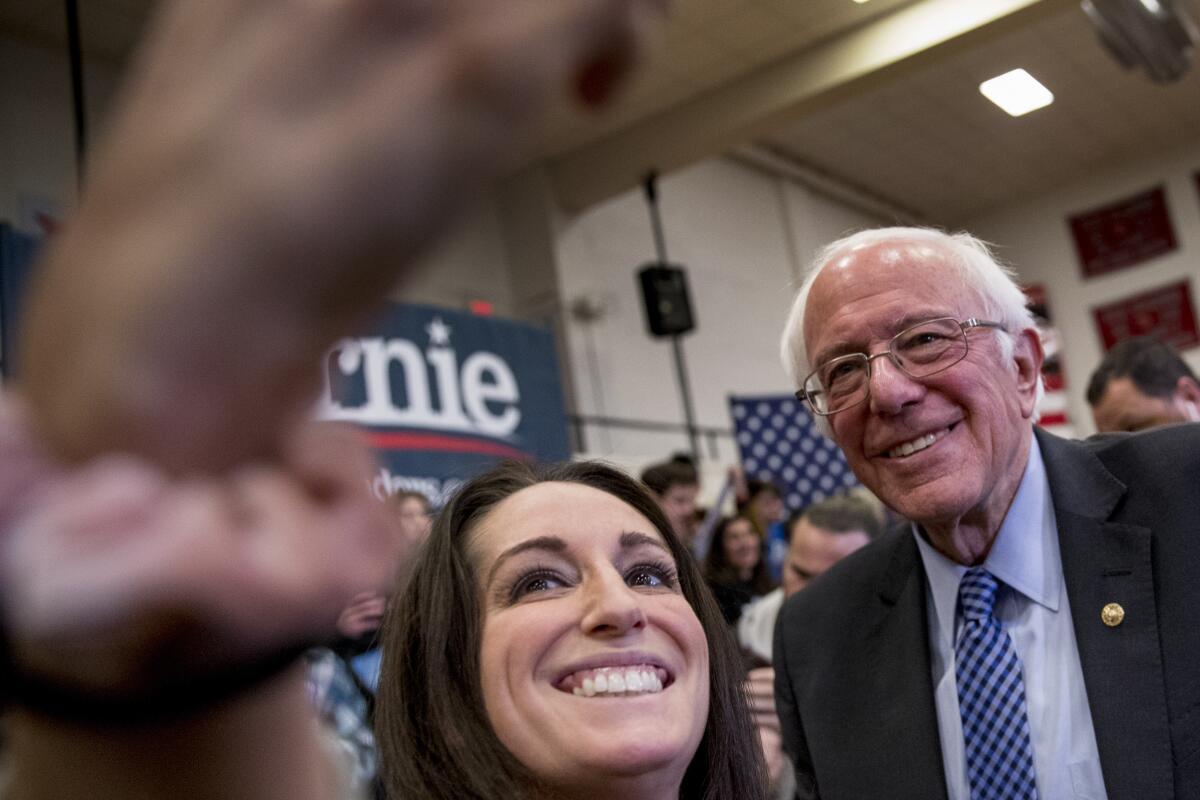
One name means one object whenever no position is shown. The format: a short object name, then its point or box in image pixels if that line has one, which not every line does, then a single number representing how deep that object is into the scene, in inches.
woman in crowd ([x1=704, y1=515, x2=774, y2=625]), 178.9
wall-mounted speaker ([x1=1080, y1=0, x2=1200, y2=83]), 223.0
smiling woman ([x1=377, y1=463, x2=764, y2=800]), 51.3
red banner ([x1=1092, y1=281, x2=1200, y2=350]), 431.5
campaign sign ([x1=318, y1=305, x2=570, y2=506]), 213.6
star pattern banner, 284.5
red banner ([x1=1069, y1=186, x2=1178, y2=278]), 428.5
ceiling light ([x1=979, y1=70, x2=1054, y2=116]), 359.3
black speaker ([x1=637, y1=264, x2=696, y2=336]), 331.3
